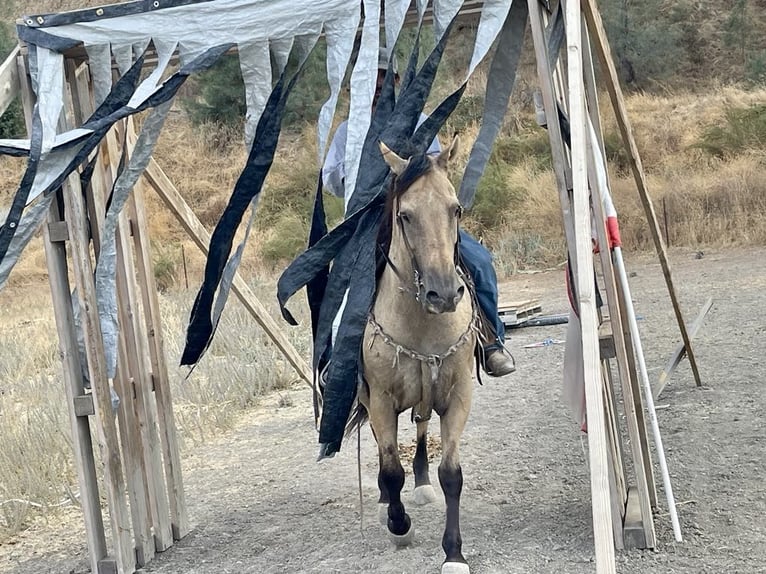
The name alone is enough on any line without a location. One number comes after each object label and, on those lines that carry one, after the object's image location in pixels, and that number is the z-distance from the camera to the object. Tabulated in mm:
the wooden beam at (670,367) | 7367
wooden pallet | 12029
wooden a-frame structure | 4504
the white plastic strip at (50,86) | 4961
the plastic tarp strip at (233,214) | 4891
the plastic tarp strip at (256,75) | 4988
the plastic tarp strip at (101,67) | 5168
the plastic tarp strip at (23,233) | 4891
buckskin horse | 4453
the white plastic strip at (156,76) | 4871
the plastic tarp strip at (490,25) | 4555
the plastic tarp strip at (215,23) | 4898
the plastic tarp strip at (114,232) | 5055
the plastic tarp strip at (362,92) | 4723
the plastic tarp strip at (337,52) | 4836
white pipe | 4730
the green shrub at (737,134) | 20484
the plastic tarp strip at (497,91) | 4676
